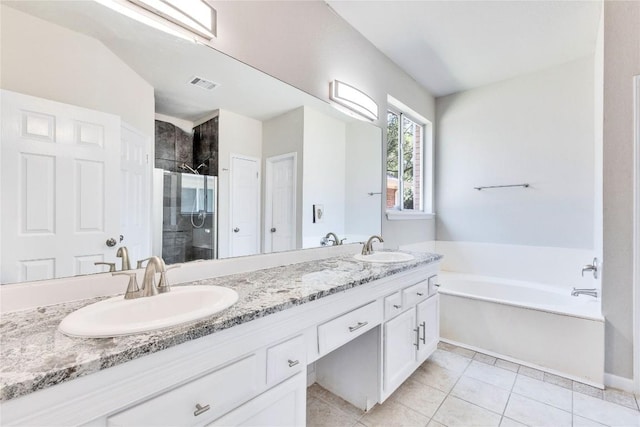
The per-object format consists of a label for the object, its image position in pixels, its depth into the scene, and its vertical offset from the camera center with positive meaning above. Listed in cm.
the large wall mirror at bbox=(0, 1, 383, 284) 87 +26
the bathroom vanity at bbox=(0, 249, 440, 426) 57 -39
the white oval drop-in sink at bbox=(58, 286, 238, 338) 70 -29
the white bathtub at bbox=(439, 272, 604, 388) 187 -84
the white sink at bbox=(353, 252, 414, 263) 186 -30
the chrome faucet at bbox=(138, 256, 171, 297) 97 -24
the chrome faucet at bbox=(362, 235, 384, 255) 202 -25
